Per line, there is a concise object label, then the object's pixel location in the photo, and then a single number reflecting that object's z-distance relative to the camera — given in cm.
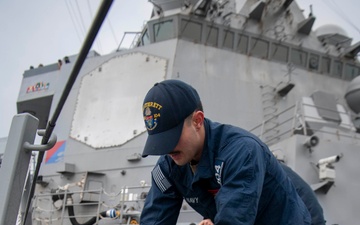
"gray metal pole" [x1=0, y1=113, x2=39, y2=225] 143
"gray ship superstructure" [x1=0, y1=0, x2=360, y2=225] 668
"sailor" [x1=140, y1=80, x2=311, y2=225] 150
